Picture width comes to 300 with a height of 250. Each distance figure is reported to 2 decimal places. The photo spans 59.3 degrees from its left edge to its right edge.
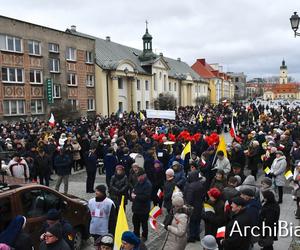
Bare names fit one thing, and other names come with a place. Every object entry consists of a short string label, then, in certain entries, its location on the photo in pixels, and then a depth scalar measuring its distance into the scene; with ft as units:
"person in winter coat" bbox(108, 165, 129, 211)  20.61
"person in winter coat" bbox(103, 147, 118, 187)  28.92
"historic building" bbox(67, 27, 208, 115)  99.84
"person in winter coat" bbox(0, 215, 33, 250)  11.84
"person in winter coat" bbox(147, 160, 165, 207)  24.44
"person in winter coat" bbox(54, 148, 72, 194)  28.01
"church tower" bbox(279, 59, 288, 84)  393.32
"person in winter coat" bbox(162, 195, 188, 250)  13.94
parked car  14.81
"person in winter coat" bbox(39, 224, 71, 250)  11.46
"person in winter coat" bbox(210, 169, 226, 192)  18.85
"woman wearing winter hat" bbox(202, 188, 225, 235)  15.77
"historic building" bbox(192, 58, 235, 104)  205.74
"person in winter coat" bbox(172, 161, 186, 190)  21.23
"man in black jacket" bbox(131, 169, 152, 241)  18.99
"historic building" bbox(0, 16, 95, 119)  68.71
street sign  77.89
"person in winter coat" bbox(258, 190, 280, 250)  15.16
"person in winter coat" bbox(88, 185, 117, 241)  16.53
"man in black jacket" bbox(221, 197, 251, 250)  13.09
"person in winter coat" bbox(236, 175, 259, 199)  16.71
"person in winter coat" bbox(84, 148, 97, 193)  29.23
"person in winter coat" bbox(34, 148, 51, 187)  29.66
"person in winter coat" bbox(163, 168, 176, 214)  20.08
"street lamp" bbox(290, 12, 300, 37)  29.83
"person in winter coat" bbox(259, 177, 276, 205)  17.18
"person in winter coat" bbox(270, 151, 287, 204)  25.36
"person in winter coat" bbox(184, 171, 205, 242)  18.89
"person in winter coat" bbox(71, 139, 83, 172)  36.54
